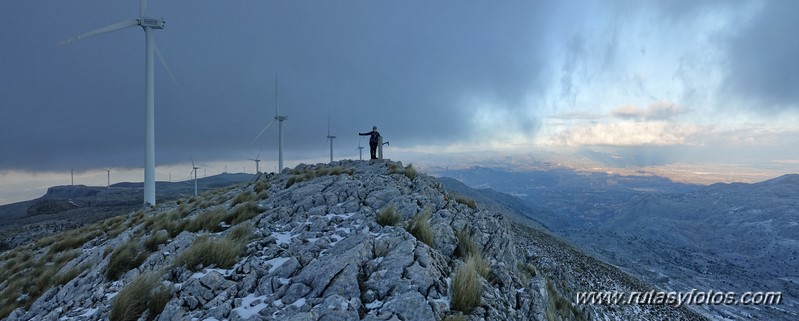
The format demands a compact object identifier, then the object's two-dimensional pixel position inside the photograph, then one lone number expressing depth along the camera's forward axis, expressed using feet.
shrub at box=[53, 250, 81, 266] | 59.98
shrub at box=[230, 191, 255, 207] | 67.21
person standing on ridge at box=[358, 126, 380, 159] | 93.76
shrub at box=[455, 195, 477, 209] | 69.91
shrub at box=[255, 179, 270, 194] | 78.33
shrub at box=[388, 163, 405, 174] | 78.79
